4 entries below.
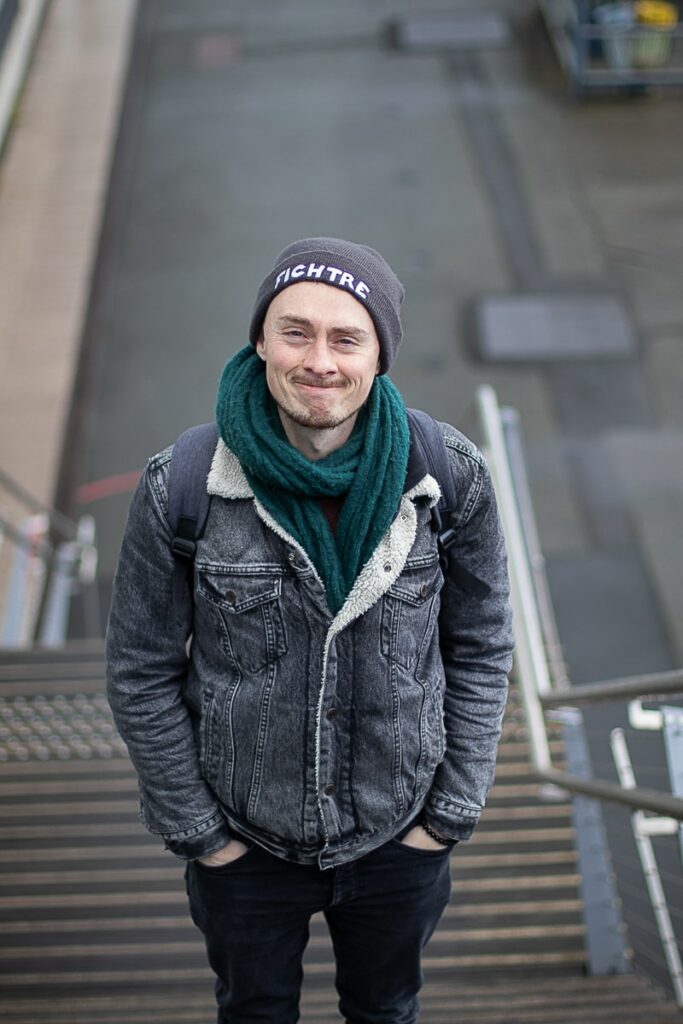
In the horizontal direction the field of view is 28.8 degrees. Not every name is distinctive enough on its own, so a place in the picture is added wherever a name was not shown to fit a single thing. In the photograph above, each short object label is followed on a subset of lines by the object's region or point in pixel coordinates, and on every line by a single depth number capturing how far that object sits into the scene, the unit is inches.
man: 84.3
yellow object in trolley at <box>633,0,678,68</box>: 502.0
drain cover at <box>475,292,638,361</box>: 394.3
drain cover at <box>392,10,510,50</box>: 559.5
